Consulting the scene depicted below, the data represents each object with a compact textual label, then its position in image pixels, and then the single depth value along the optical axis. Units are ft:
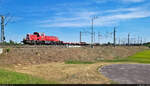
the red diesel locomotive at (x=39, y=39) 91.15
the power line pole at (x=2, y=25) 66.51
